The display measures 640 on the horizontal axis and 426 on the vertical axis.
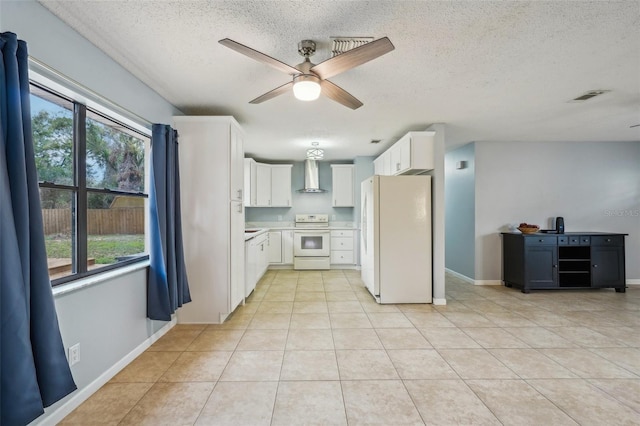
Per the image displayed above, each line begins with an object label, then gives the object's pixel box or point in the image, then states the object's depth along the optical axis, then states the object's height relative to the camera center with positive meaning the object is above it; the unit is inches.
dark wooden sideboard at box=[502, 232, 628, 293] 173.8 -30.5
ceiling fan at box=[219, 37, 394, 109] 65.2 +37.5
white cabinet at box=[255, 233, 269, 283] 194.2 -31.5
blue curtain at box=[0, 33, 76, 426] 51.8 -10.9
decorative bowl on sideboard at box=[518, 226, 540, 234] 180.9 -12.2
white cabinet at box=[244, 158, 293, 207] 247.8 +23.9
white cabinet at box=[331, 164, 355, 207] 251.8 +25.2
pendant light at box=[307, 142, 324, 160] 203.8 +42.8
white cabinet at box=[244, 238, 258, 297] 158.3 -31.2
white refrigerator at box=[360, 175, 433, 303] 154.7 -15.5
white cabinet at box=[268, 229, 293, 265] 244.1 -30.5
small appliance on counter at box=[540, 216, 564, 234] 184.4 -10.8
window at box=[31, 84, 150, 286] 72.4 +8.4
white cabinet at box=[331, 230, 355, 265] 244.1 -30.0
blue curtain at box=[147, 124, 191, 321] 104.8 -7.7
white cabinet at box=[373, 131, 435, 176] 152.9 +32.1
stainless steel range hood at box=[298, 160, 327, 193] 246.8 +30.1
